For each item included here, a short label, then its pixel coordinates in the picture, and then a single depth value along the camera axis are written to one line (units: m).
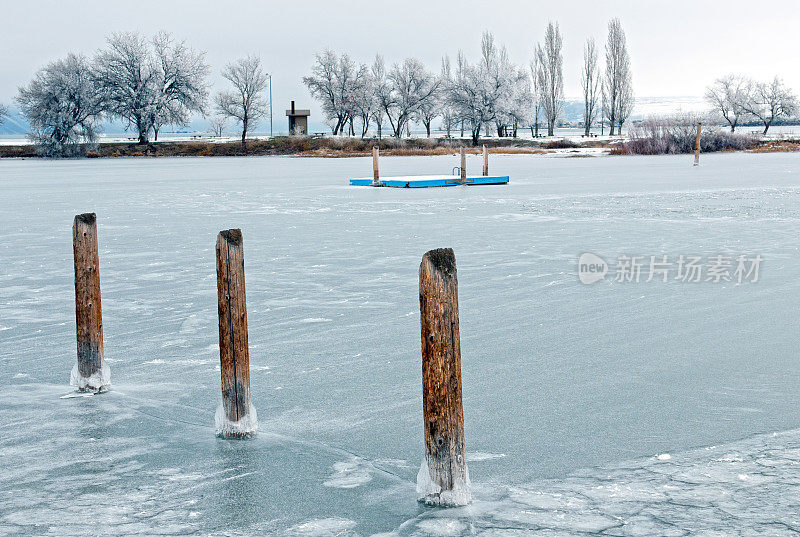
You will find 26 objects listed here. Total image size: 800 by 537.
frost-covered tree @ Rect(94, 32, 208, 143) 86.06
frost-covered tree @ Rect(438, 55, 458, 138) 104.38
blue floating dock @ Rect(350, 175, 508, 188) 35.09
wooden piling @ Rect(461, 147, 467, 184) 34.36
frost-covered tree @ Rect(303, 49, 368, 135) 103.50
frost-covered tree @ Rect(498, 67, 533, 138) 99.88
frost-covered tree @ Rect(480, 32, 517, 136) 99.62
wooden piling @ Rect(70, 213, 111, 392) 7.07
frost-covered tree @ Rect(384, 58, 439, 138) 105.19
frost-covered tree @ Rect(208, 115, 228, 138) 106.38
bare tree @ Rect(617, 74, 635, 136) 99.88
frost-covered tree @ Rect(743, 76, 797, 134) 111.44
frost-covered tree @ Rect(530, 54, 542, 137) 102.03
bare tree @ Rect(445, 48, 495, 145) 100.19
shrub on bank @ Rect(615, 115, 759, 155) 68.19
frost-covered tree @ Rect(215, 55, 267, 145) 102.38
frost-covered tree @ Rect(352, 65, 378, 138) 102.38
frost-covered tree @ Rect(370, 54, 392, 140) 104.36
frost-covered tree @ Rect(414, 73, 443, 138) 105.56
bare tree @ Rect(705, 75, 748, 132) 112.75
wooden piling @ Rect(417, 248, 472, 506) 4.72
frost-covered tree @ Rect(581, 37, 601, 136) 101.94
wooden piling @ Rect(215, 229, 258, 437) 5.95
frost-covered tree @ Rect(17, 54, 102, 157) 82.00
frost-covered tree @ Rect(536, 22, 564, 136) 101.50
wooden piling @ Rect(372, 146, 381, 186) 35.06
